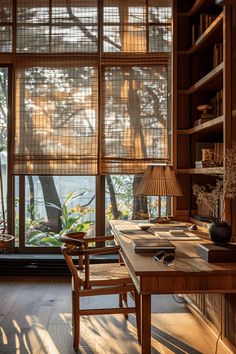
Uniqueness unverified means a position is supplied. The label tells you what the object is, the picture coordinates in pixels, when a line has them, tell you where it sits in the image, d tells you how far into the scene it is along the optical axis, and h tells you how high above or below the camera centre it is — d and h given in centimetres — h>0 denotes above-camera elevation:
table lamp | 362 -8
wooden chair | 273 -72
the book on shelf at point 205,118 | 359 +46
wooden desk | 197 -51
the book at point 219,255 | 220 -43
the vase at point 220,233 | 241 -35
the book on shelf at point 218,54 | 339 +95
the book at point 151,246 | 241 -42
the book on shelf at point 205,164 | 348 +7
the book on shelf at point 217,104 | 350 +57
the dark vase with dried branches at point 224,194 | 242 -15
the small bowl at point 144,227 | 332 -43
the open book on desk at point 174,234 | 293 -45
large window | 466 +97
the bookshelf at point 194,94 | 343 +74
